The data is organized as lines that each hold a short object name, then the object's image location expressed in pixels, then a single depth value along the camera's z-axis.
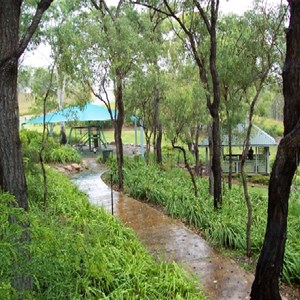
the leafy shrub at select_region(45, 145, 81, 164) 15.05
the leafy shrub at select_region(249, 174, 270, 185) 18.86
